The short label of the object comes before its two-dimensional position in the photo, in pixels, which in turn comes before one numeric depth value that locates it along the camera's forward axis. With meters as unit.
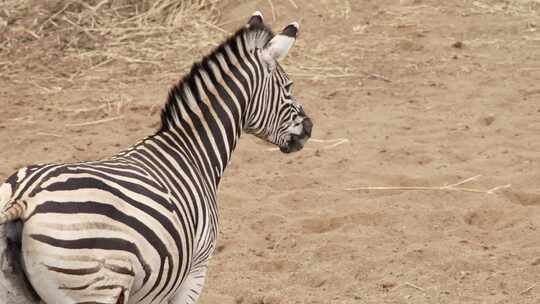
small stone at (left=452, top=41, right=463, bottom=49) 20.31
